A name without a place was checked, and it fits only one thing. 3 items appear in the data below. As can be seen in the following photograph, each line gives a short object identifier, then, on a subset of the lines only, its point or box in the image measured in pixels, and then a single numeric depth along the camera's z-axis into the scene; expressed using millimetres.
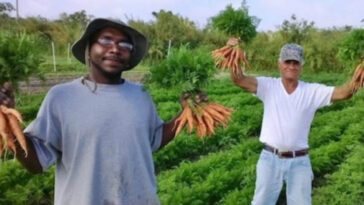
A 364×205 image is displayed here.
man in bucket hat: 2250
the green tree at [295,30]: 30117
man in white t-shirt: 3885
